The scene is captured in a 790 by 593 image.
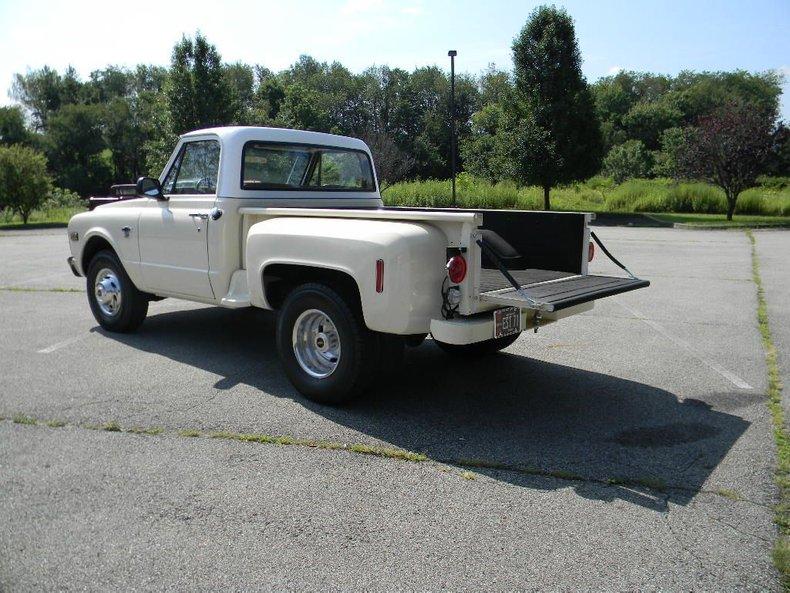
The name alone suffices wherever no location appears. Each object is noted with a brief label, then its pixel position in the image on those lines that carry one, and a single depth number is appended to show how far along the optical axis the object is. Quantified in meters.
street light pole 26.48
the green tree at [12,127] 59.88
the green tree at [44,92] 75.25
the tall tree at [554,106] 26.83
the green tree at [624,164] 49.09
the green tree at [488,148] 28.25
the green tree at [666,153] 52.63
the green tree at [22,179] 26.45
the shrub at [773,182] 39.06
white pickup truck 4.33
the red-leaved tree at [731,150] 24.70
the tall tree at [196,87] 33.31
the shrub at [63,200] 33.41
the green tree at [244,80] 84.06
